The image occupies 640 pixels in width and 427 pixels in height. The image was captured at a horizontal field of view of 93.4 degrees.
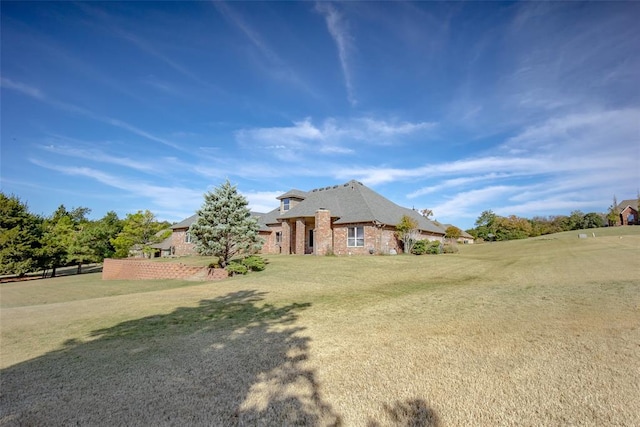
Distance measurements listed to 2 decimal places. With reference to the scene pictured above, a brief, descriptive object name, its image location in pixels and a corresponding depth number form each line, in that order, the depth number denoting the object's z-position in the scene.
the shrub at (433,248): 26.75
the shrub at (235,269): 16.33
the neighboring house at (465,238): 63.60
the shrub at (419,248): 26.45
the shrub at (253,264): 17.03
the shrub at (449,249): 28.52
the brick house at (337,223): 25.14
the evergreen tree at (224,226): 16.77
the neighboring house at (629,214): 58.91
